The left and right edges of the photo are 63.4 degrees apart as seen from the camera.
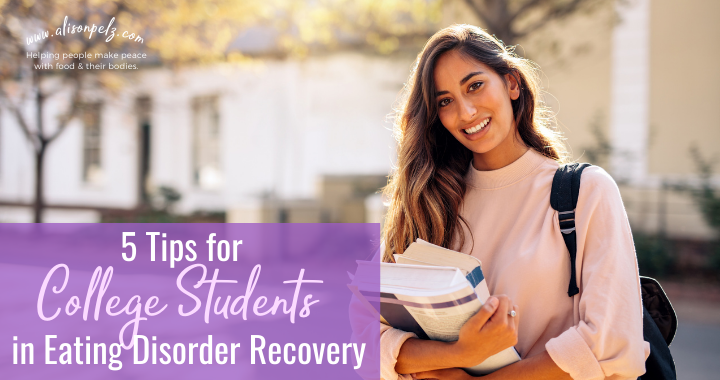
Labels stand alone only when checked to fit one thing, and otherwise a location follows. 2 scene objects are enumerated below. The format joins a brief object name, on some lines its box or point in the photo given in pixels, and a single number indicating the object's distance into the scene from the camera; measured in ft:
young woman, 4.93
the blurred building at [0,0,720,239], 30.32
